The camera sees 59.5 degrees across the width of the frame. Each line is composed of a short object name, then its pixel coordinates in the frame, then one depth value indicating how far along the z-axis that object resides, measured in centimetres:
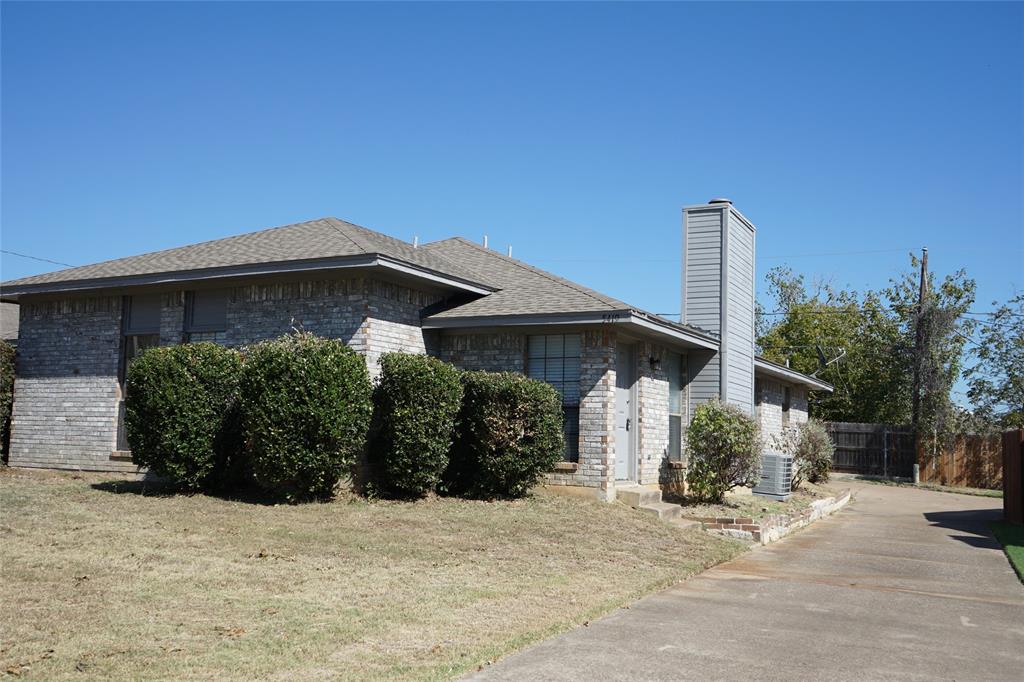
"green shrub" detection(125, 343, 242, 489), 1244
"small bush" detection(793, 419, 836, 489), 2291
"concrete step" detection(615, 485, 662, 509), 1438
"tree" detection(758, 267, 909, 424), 3794
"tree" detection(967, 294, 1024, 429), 3525
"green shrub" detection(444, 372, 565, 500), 1333
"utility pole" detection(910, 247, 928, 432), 3155
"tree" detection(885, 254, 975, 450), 3072
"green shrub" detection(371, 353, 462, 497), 1297
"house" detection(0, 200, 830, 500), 1445
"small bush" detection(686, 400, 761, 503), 1548
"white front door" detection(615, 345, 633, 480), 1564
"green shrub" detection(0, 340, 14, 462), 1697
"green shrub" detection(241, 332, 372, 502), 1207
